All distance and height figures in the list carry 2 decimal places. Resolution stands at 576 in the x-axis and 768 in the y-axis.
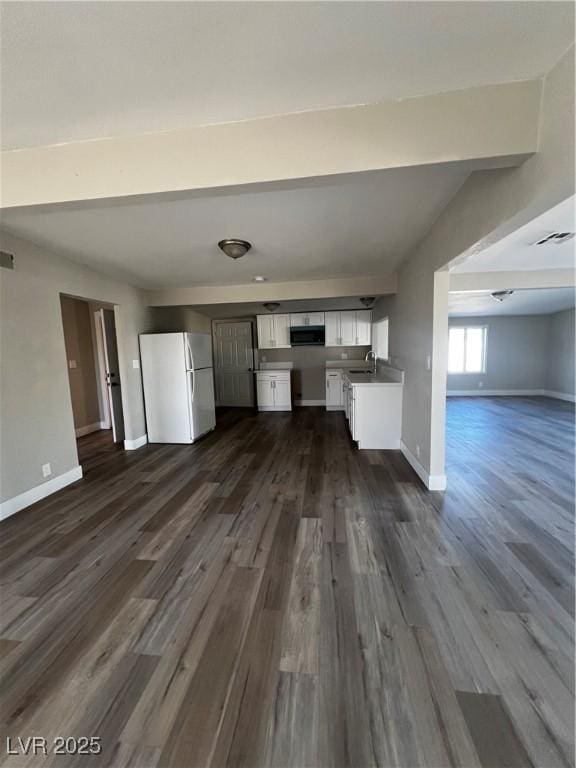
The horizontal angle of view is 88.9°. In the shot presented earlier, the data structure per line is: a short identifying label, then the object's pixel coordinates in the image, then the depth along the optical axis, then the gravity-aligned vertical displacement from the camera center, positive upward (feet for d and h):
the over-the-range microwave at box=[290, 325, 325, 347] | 21.50 +1.16
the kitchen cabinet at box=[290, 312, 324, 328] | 21.54 +2.35
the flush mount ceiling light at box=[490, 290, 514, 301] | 16.84 +2.93
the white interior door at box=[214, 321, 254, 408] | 23.85 -0.75
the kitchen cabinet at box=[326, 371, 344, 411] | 21.30 -3.01
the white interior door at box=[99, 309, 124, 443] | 14.78 -1.03
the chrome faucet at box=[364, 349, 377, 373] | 20.12 -0.53
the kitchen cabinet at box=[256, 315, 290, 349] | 21.97 +1.63
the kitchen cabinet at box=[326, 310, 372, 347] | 21.25 +1.59
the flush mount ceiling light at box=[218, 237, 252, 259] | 8.92 +3.25
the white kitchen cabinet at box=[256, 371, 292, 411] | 22.12 -2.90
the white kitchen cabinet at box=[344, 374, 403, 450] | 12.96 -2.95
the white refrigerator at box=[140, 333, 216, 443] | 14.60 -1.53
